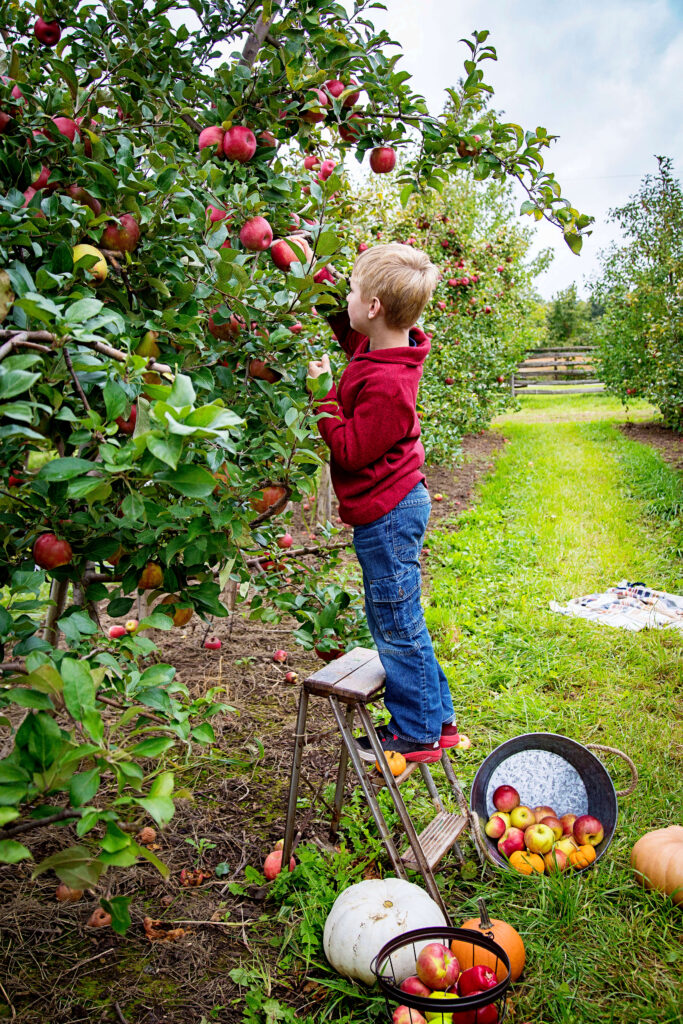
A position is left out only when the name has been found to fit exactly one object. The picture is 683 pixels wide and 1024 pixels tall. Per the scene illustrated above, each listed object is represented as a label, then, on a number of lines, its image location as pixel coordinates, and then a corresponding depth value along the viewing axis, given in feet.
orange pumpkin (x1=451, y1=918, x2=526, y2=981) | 5.46
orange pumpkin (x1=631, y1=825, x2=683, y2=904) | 6.59
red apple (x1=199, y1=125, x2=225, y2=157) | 6.03
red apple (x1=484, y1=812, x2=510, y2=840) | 7.37
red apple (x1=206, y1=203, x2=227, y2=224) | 5.63
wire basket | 4.82
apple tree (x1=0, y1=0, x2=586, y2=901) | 3.18
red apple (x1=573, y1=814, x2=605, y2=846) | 7.25
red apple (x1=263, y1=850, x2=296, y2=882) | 7.07
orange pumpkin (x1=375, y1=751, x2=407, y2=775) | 6.63
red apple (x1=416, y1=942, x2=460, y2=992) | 5.16
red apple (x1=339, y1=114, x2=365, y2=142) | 7.34
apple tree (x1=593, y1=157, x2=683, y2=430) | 32.51
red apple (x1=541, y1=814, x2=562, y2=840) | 7.42
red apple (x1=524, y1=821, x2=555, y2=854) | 7.16
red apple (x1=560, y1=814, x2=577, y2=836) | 7.50
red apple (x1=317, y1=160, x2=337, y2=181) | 8.76
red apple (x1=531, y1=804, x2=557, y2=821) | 7.59
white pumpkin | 5.70
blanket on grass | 13.06
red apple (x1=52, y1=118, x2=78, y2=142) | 5.19
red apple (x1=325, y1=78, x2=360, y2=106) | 7.22
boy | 6.52
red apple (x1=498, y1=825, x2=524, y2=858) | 7.25
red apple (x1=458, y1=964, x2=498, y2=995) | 5.10
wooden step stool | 6.27
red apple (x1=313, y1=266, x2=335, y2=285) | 7.02
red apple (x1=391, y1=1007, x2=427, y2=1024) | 5.05
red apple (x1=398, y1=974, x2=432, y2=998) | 5.22
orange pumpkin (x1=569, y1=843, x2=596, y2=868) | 7.09
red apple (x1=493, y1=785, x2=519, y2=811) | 7.61
